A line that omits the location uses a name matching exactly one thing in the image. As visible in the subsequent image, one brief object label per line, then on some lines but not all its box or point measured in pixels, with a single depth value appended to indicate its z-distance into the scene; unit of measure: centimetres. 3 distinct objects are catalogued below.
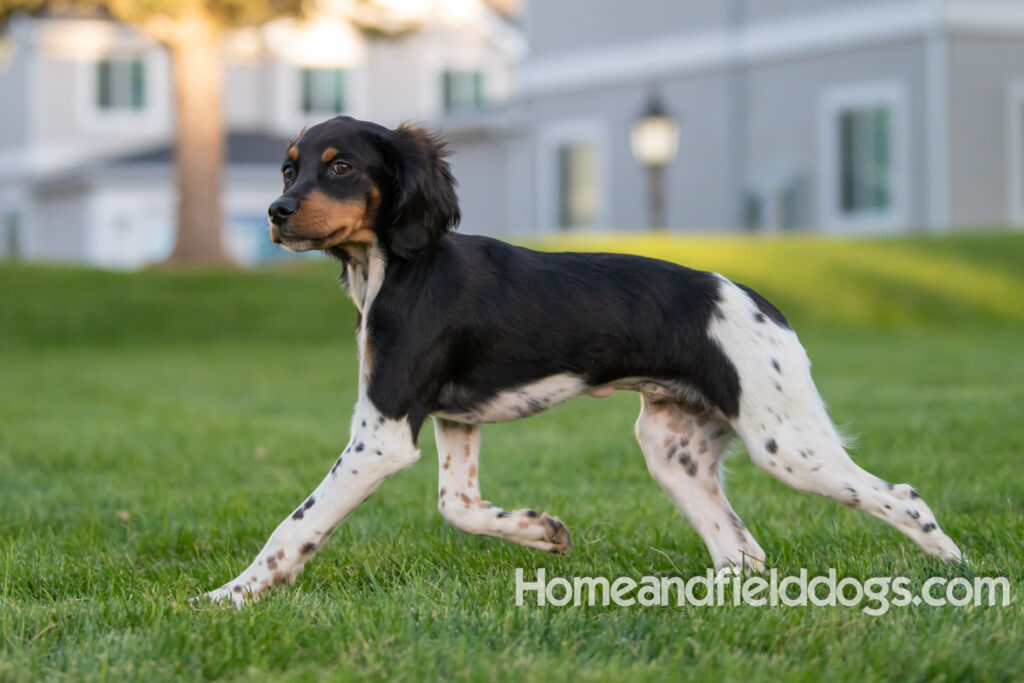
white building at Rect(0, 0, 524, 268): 3466
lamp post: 2053
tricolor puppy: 386
